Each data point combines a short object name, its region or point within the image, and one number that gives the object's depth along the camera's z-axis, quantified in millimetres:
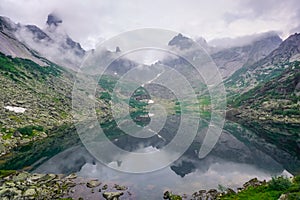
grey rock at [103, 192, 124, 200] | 38538
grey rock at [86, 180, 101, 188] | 44469
